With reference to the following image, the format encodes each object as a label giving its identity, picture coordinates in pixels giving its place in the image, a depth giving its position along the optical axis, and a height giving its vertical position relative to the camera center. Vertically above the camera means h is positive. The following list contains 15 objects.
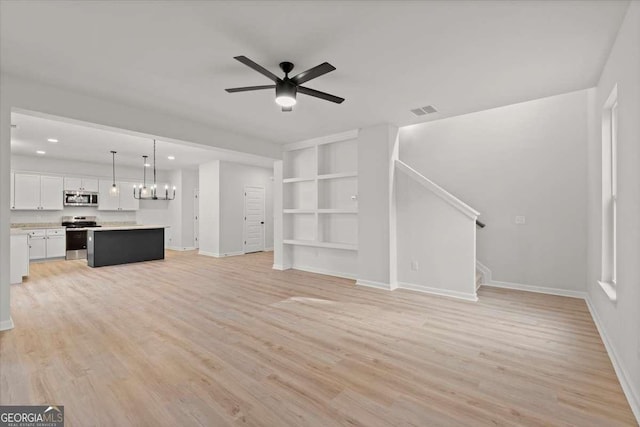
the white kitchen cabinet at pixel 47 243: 7.84 -0.85
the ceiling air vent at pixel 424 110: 4.37 +1.54
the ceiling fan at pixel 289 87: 2.85 +1.29
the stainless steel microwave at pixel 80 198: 8.69 +0.42
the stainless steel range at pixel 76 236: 8.42 -0.69
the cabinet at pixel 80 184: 8.67 +0.85
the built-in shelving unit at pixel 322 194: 6.01 +0.40
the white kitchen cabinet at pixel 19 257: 5.43 -0.85
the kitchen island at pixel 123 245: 7.16 -0.85
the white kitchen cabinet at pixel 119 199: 9.34 +0.43
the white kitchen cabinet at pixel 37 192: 7.83 +0.56
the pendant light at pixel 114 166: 7.89 +1.47
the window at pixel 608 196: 3.11 +0.16
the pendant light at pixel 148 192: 8.22 +0.69
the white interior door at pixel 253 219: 9.79 -0.25
